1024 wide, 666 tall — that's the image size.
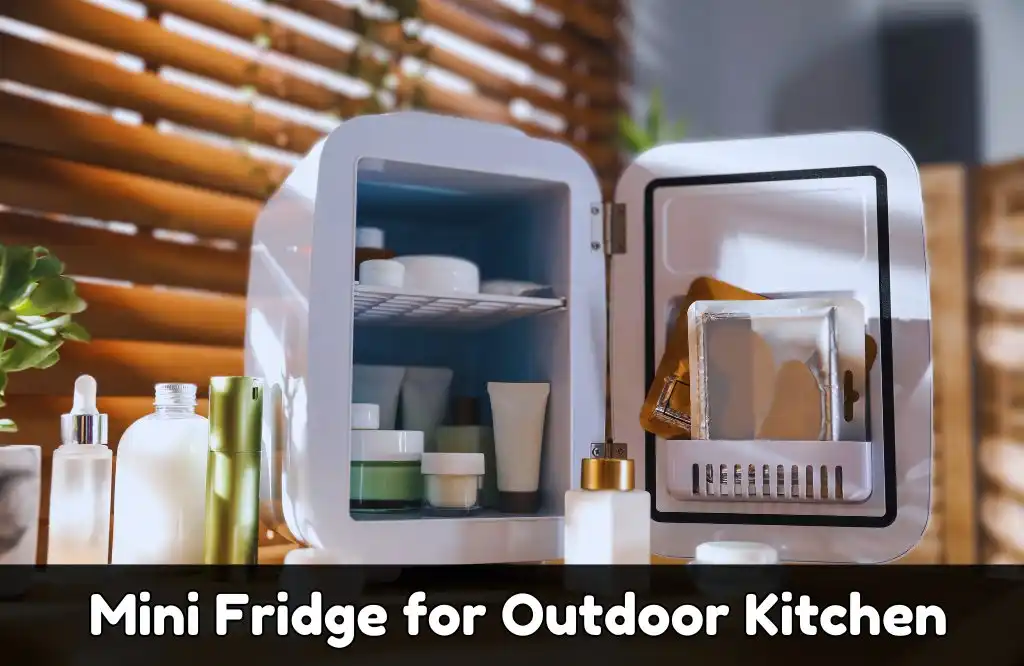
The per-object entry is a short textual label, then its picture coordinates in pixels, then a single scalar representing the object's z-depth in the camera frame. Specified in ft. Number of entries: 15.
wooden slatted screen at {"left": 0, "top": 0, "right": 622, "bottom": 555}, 2.90
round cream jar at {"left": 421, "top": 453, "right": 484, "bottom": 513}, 2.33
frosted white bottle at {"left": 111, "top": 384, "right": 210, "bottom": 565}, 2.14
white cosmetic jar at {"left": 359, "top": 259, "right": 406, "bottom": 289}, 2.30
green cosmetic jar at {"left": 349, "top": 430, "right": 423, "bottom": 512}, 2.28
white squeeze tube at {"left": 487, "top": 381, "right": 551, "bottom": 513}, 2.45
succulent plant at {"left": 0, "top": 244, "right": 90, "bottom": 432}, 2.06
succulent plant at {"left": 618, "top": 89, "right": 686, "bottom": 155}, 5.32
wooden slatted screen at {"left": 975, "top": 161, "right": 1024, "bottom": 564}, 5.45
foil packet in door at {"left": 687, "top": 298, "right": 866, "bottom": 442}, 2.23
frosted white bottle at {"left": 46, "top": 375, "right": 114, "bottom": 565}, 2.12
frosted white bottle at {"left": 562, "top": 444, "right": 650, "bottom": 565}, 2.03
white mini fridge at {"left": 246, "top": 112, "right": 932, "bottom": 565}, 2.17
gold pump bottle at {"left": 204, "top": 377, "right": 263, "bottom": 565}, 2.09
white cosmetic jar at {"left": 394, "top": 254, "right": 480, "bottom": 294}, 2.39
